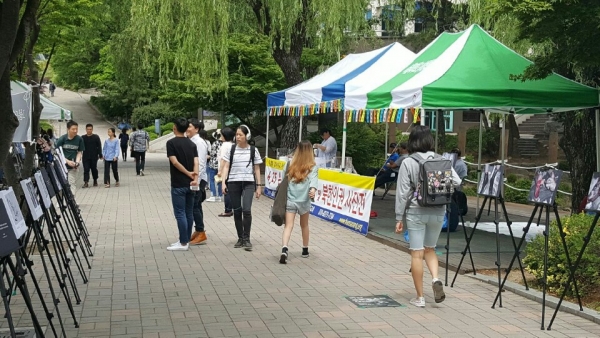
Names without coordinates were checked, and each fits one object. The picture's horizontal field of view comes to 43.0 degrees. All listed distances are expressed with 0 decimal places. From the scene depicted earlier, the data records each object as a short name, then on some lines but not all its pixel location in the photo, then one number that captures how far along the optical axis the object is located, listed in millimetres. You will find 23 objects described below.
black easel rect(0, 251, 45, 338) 5234
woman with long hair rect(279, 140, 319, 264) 10570
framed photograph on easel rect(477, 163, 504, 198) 8367
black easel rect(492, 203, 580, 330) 7203
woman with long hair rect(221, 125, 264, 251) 11359
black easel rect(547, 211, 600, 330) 6992
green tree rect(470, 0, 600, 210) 9164
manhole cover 7933
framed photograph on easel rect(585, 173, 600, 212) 6816
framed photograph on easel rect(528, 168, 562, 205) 7312
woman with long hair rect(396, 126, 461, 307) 7805
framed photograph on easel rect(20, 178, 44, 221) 6453
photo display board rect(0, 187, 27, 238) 5027
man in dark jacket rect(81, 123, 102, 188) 21625
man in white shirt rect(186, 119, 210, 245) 11758
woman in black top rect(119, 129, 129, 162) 33812
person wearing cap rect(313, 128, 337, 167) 18625
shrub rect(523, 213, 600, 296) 8047
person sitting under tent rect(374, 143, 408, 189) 16750
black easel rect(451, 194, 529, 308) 8156
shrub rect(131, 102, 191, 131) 52750
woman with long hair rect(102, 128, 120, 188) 22391
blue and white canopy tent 14539
